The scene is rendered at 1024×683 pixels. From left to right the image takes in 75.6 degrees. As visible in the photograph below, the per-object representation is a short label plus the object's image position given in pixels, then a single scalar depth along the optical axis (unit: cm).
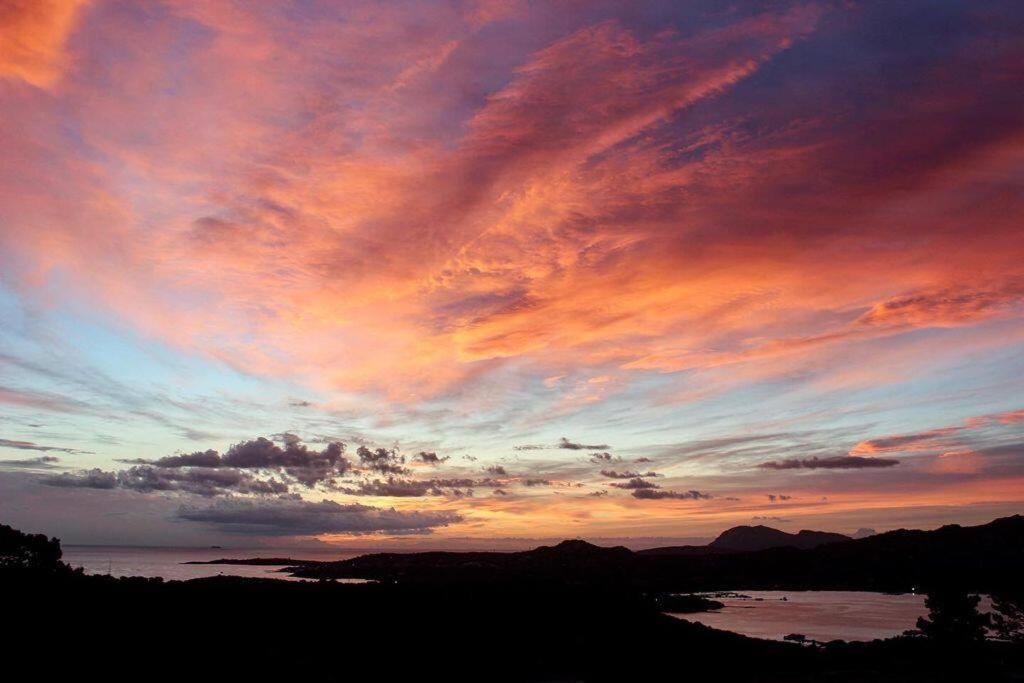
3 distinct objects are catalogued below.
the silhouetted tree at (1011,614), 6825
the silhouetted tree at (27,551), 8050
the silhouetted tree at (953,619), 6612
